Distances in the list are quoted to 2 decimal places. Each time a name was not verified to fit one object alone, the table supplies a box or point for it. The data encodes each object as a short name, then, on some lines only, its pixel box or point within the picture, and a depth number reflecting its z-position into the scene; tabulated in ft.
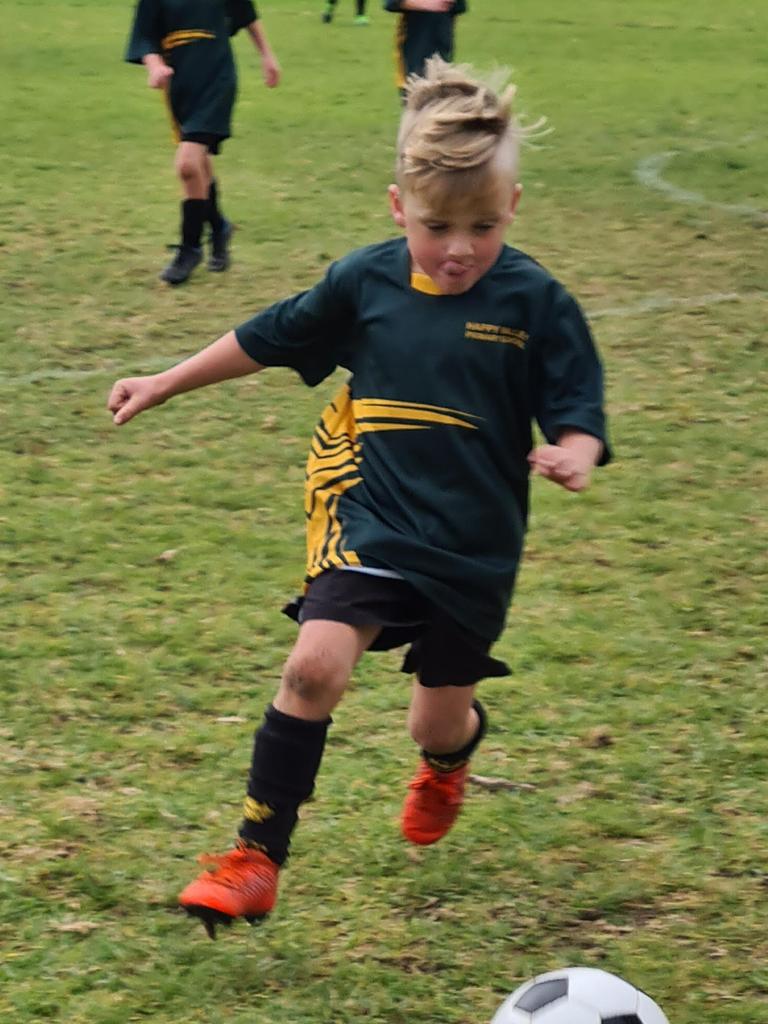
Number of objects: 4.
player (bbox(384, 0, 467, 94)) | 55.42
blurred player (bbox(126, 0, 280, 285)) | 50.21
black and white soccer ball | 17.76
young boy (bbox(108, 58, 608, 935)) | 19.42
